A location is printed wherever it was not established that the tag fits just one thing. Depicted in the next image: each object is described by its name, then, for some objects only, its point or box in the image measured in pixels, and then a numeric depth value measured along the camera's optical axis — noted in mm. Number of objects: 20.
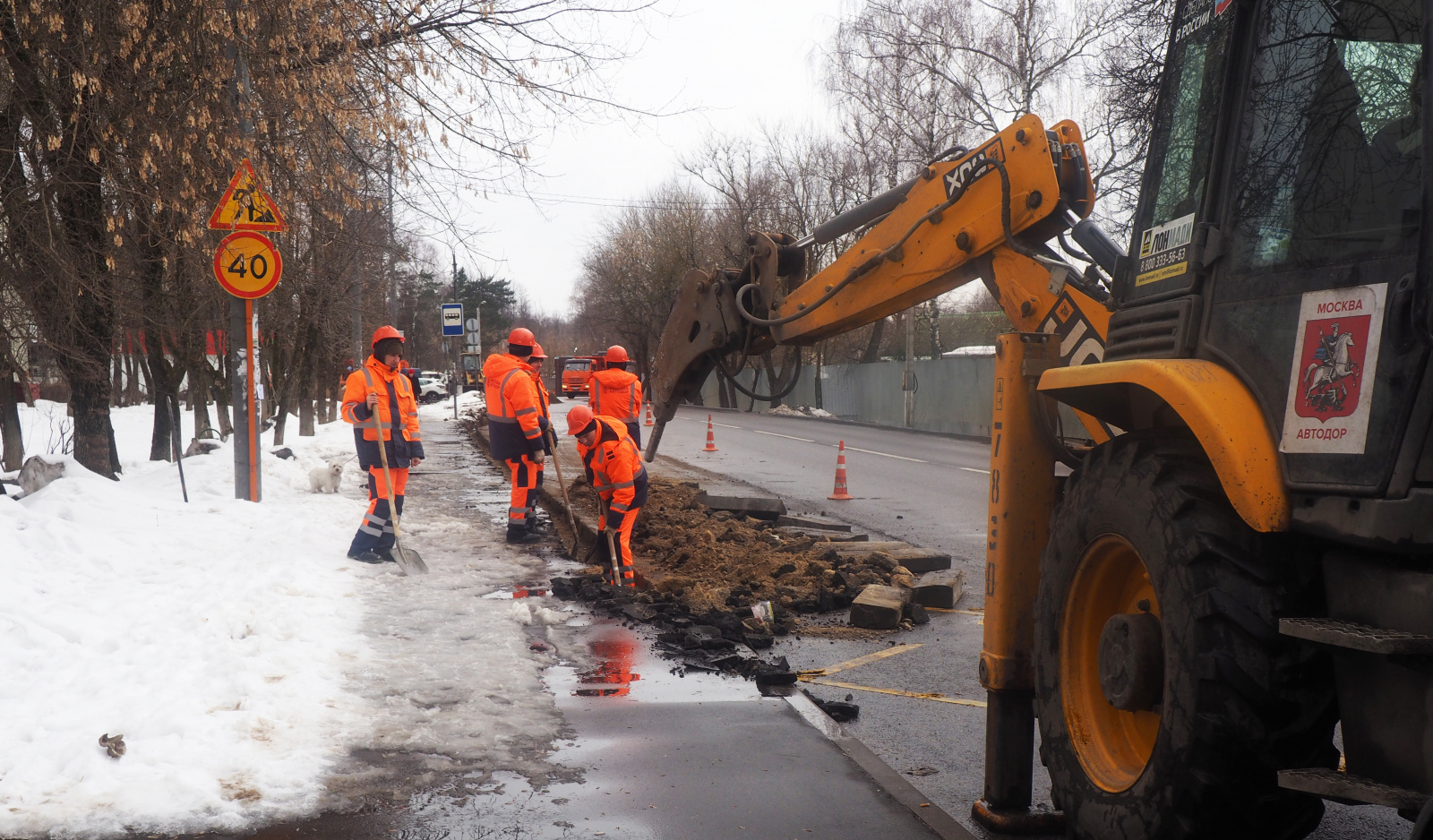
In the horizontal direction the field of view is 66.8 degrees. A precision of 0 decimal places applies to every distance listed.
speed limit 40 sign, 10250
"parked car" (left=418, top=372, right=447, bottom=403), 61059
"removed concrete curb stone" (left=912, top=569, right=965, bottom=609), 7785
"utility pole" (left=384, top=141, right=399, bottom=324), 22609
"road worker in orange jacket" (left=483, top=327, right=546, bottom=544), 10570
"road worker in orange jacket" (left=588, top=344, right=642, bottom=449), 13180
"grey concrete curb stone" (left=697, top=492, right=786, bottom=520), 11766
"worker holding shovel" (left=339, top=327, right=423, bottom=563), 9008
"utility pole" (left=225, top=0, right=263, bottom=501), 10977
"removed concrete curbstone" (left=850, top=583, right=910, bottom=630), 7145
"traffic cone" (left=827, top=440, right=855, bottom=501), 14328
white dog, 13258
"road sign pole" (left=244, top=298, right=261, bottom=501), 10794
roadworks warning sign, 9570
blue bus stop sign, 31672
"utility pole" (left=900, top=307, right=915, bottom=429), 32500
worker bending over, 8711
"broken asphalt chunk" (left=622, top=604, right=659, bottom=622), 7301
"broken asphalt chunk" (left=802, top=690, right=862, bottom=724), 5344
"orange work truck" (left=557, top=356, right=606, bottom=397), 51688
